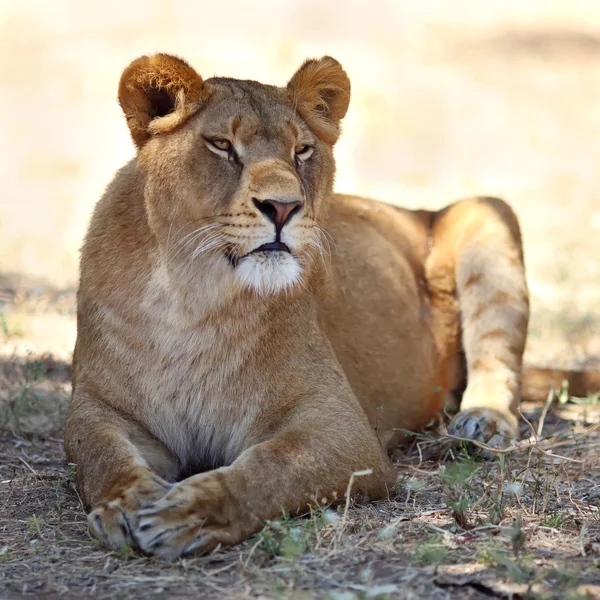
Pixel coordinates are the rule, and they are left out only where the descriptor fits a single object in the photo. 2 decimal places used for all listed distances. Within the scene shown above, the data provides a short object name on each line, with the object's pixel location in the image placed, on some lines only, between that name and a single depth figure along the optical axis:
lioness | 6.26
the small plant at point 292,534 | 5.67
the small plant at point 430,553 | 5.51
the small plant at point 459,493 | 6.20
